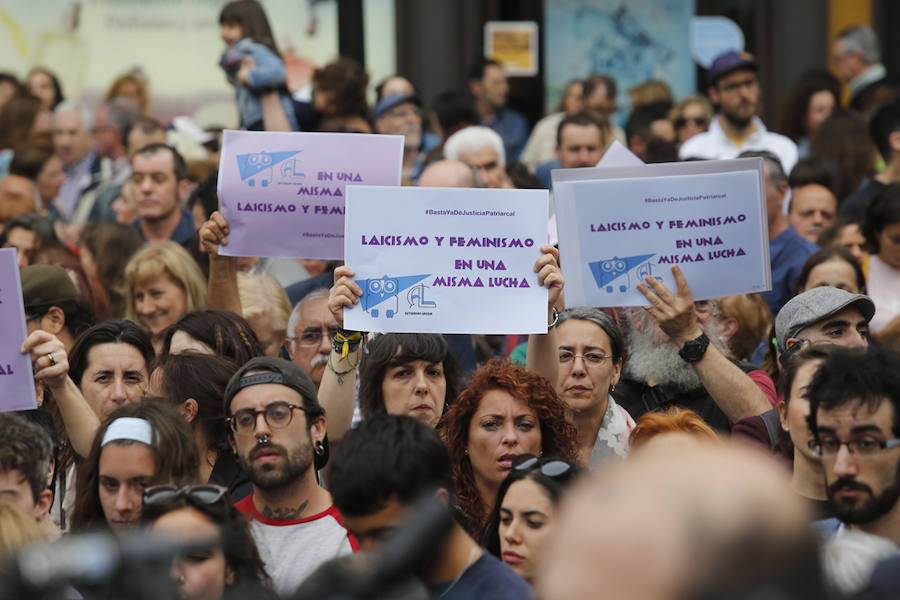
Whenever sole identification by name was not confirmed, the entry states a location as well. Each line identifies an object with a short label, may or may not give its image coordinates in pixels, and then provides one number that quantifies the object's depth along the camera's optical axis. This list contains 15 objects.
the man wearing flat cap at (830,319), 11.39
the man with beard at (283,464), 9.63
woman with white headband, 9.60
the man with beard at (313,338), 13.30
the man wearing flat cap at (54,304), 13.28
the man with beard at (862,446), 8.11
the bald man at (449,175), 14.95
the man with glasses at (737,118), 20.17
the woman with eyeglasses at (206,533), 7.81
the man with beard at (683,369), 11.44
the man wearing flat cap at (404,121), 21.05
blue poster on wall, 28.98
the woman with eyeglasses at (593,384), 11.85
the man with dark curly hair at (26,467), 9.42
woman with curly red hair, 10.83
